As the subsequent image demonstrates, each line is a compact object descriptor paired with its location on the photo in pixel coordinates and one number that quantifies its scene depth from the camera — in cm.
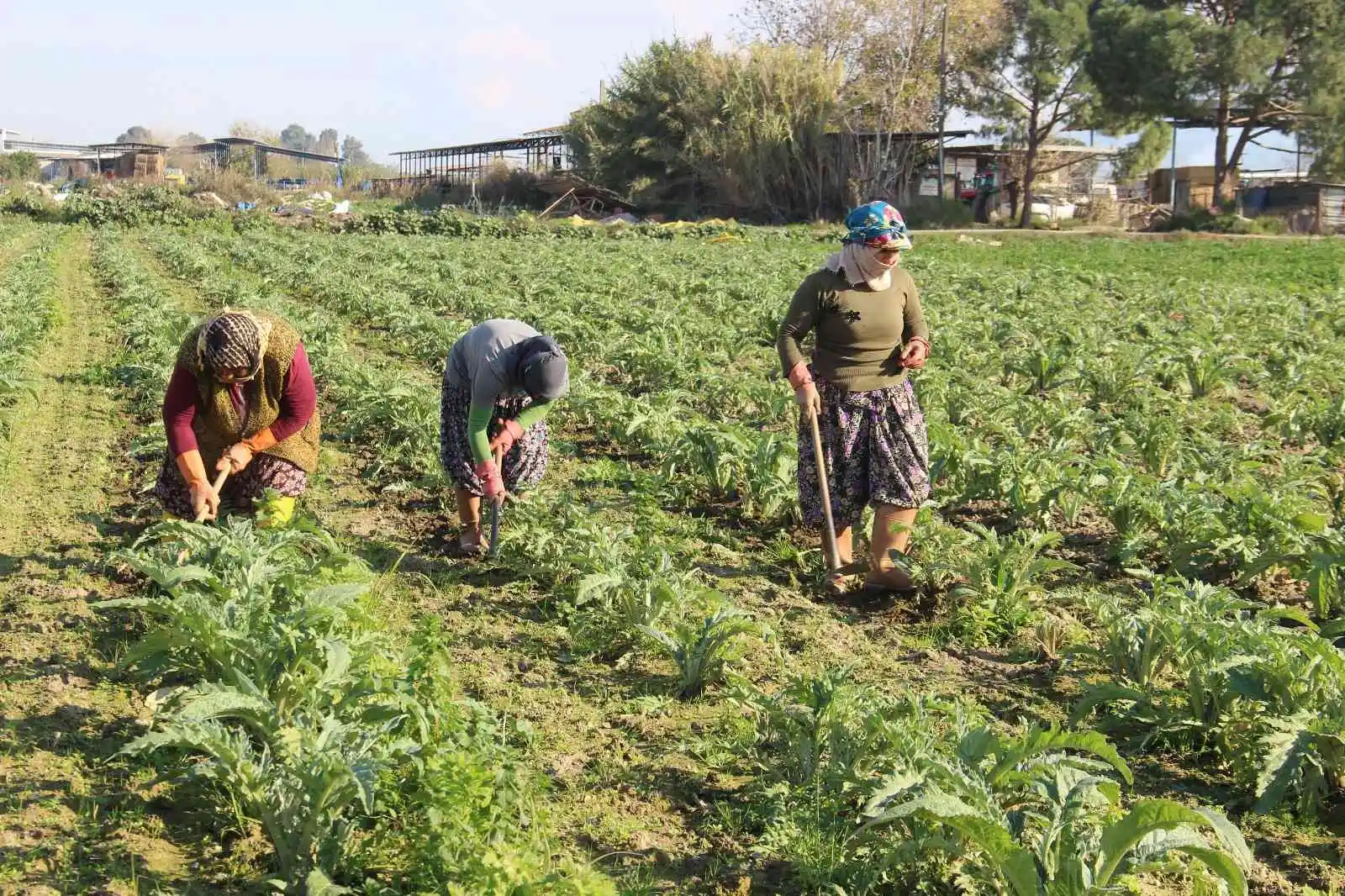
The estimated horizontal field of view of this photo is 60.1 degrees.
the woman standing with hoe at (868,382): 515
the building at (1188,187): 4081
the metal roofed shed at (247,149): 6788
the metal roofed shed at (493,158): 4956
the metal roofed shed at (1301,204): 3588
